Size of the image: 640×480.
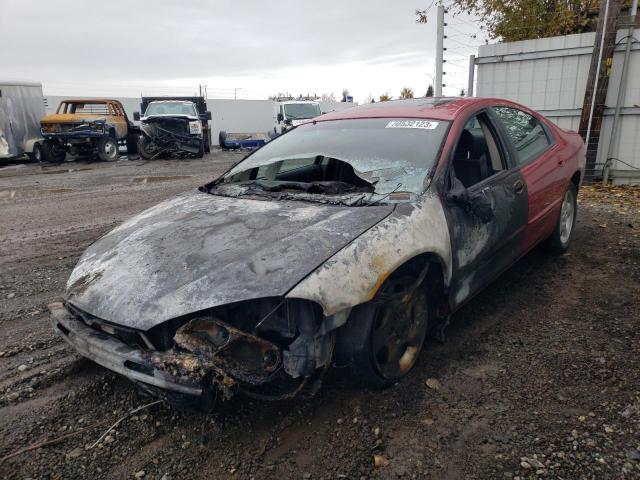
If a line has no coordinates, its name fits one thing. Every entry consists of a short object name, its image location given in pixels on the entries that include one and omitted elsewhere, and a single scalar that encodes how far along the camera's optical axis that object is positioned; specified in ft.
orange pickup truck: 48.14
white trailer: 48.85
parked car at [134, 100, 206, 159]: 49.67
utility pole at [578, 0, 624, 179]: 23.94
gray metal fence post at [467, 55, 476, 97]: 29.04
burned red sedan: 6.61
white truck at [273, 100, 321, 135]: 62.23
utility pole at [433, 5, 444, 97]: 28.63
